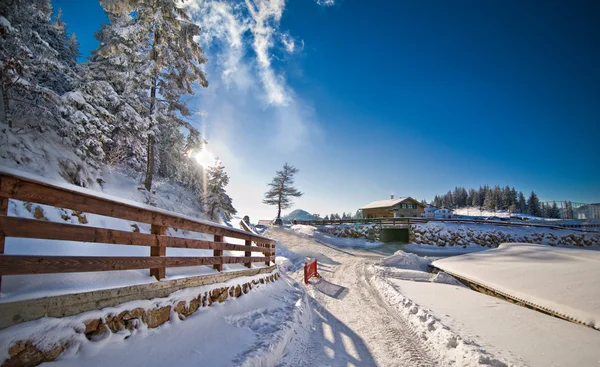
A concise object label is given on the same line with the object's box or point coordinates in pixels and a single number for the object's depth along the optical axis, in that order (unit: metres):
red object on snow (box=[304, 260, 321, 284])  12.53
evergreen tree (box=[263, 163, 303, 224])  48.69
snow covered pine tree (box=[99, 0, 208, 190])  11.77
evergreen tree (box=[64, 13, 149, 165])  9.91
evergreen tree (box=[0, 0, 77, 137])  7.84
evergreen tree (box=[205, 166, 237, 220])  25.81
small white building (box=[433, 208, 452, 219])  73.86
